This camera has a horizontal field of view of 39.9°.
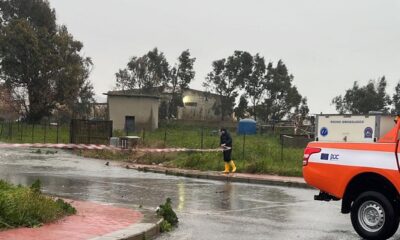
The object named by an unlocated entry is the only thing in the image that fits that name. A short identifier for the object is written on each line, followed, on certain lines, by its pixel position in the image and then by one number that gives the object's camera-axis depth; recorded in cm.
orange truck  870
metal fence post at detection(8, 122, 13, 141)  4520
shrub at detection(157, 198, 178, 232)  962
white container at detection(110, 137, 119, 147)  3094
